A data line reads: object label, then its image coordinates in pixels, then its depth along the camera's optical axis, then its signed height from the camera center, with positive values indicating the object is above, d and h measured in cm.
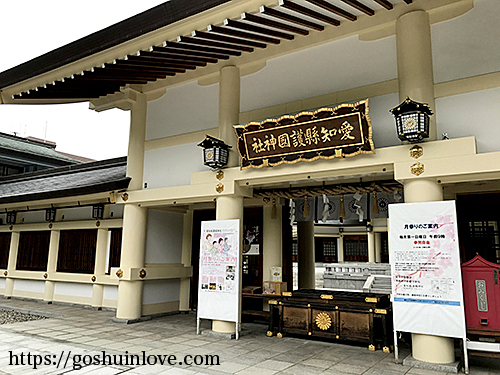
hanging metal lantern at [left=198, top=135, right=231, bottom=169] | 725 +189
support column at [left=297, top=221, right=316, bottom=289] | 1059 -2
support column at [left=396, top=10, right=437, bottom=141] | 573 +295
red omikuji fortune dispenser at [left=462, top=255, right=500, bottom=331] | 524 -53
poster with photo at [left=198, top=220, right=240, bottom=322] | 713 -35
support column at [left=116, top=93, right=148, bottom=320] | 878 +54
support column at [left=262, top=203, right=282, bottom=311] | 928 +27
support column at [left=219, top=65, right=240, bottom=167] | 764 +292
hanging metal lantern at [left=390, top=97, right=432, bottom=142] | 528 +187
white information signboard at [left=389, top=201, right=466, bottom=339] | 515 -20
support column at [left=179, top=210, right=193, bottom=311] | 1035 -4
